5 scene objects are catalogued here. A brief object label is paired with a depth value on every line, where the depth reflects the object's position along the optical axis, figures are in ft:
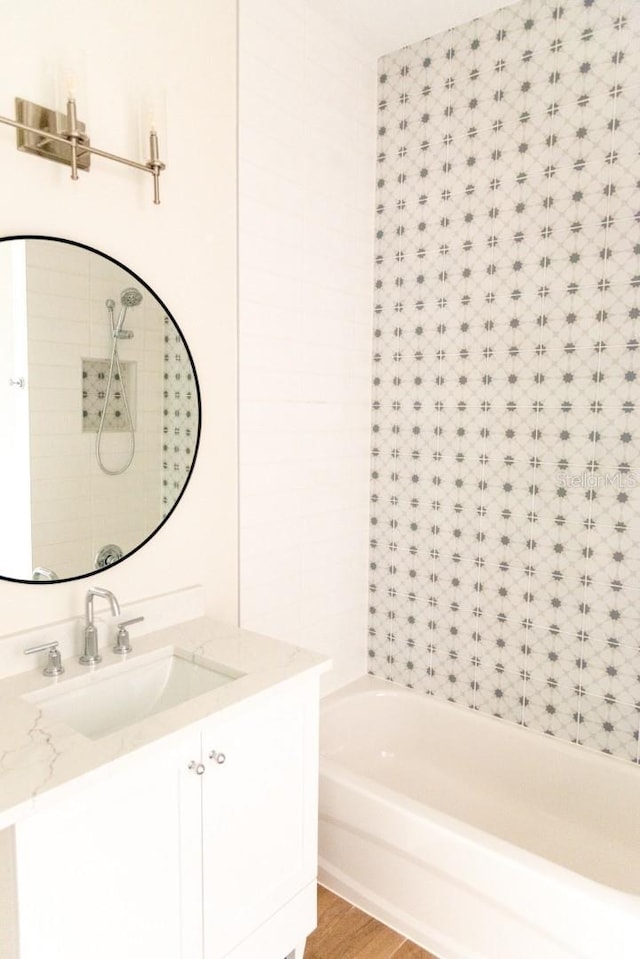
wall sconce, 5.07
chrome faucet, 5.44
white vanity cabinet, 3.88
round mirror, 5.17
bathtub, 5.36
